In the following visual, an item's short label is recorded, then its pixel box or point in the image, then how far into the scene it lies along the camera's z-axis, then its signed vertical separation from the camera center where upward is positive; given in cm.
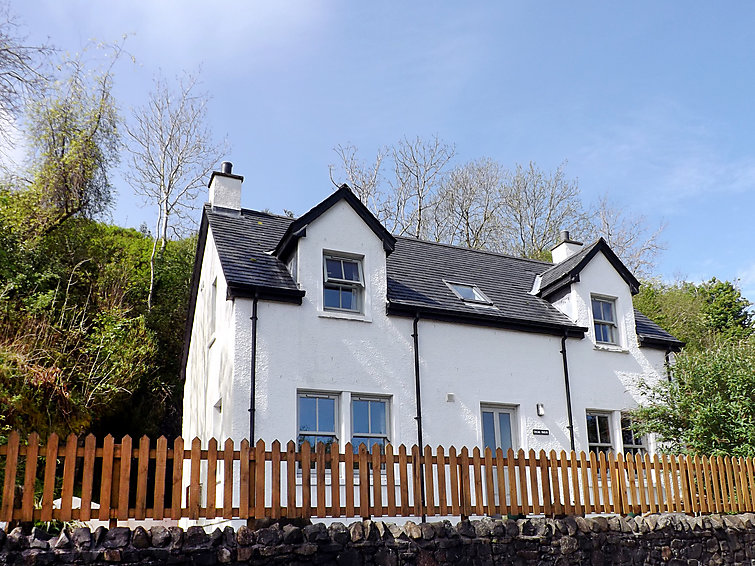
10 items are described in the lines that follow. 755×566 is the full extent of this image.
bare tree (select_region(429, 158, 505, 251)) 3456 +1199
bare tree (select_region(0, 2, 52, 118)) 1144 +684
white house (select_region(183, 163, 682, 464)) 1243 +224
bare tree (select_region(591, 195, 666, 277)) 3388 +1045
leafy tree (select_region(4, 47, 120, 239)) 2127 +1011
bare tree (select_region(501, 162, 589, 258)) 3422 +1204
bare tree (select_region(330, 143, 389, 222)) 3375 +1371
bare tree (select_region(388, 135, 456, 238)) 3384 +1353
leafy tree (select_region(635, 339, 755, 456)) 1333 +78
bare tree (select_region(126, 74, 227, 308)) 2741 +1234
